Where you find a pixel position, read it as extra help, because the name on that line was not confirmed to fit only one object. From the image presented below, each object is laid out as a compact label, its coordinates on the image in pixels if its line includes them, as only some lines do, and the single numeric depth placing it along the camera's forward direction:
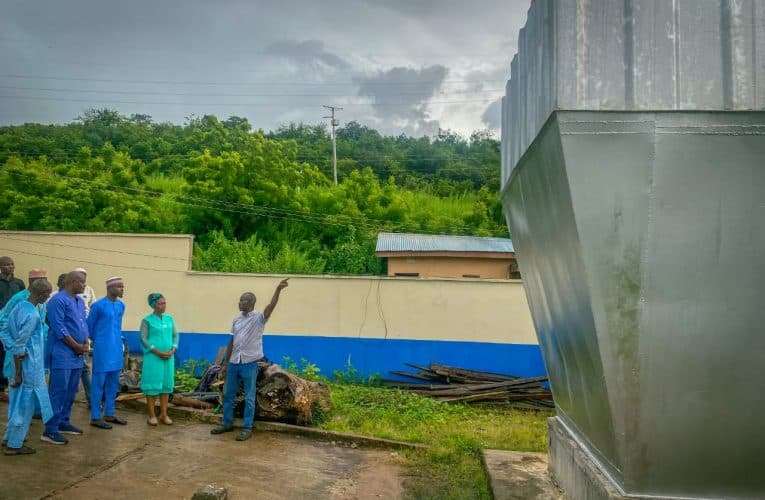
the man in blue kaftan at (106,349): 7.04
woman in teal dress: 7.48
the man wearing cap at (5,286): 7.90
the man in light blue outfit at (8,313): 6.70
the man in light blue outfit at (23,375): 5.73
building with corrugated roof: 15.41
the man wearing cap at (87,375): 7.81
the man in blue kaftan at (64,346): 6.28
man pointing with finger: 7.28
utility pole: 32.56
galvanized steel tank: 3.24
